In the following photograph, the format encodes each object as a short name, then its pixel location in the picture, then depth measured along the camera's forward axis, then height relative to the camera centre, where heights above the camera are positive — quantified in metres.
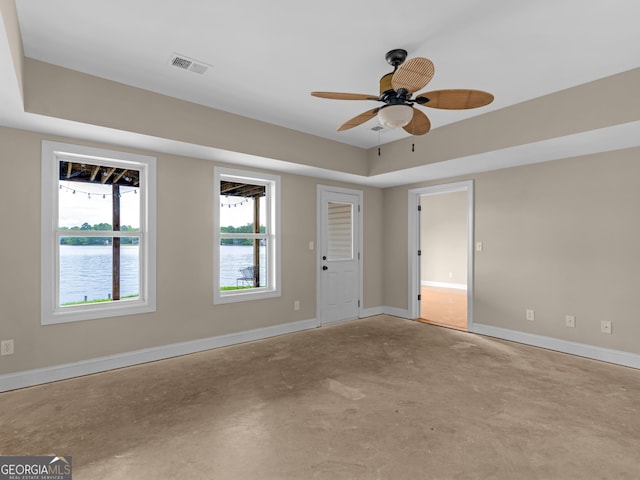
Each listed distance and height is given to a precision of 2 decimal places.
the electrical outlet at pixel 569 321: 3.98 -0.96
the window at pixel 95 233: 3.22 +0.07
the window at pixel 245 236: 4.34 +0.05
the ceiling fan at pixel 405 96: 2.16 +1.02
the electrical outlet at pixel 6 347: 2.98 -0.95
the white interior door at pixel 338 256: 5.35 -0.27
